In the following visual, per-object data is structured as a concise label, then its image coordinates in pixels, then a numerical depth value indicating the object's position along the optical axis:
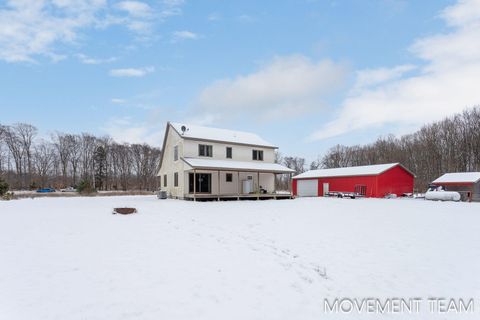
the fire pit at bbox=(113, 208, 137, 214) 12.65
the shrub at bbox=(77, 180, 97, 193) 31.00
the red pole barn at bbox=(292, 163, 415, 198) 28.84
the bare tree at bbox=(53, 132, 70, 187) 54.66
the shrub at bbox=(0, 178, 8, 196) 23.15
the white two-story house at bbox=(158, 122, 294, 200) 22.55
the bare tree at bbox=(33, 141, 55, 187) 52.88
